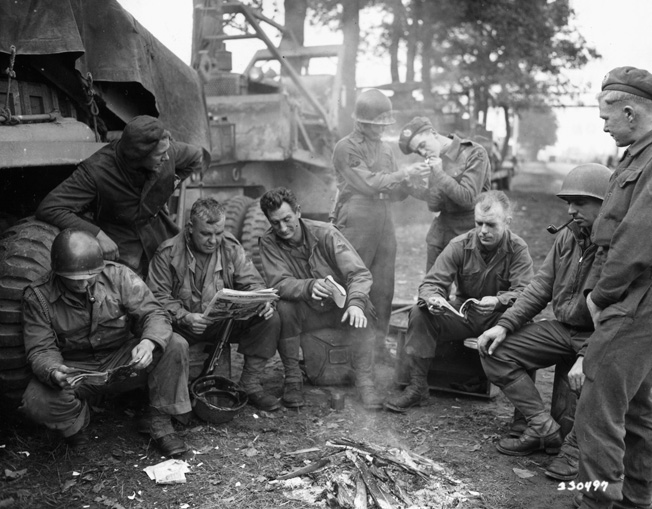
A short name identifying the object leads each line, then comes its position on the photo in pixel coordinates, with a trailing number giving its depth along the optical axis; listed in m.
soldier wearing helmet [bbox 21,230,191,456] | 3.62
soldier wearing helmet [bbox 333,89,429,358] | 5.53
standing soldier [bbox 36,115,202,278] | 4.25
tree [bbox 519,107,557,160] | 61.81
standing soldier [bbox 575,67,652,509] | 2.91
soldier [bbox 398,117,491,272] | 5.38
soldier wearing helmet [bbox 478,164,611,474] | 3.76
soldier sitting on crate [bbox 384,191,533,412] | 4.61
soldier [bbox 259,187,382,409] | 4.80
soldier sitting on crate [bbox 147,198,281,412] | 4.56
